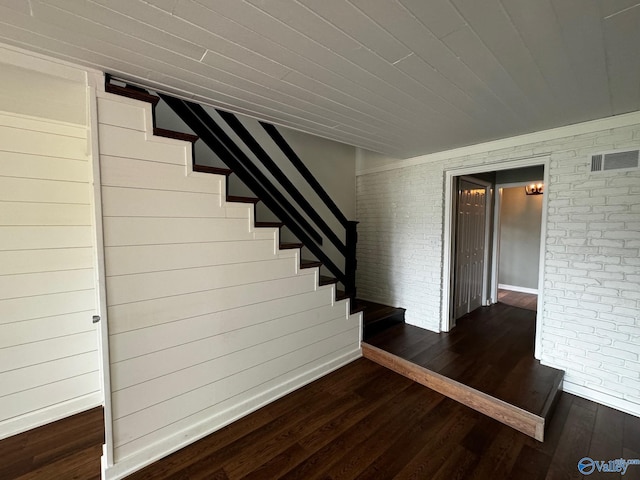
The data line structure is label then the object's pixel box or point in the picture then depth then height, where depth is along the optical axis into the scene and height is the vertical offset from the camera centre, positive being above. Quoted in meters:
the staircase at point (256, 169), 1.76 +0.47
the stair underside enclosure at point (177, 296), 1.57 -0.54
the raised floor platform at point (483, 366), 2.08 -1.45
